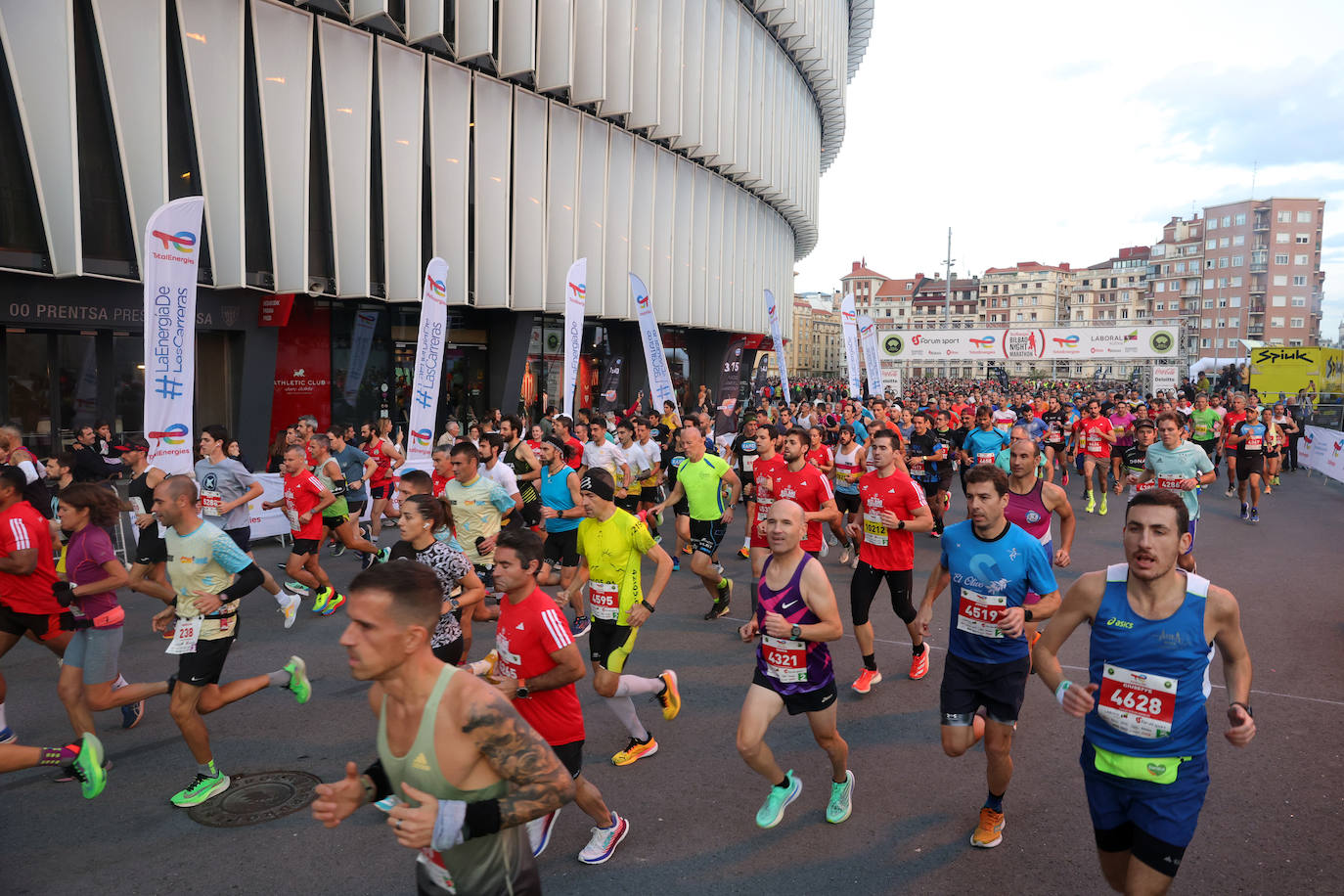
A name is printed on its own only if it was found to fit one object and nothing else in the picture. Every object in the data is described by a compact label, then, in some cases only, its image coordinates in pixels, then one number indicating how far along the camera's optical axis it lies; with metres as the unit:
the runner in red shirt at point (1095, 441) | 14.96
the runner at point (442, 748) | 2.30
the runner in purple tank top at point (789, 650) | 4.27
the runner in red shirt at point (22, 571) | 5.14
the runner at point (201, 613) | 4.78
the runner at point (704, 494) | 8.57
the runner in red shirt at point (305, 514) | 8.81
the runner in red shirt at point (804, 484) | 7.52
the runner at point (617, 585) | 5.22
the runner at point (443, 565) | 5.04
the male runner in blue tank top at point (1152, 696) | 3.09
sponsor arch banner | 41.66
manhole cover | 4.62
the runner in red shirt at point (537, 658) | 3.83
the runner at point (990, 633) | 4.33
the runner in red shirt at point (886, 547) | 6.54
